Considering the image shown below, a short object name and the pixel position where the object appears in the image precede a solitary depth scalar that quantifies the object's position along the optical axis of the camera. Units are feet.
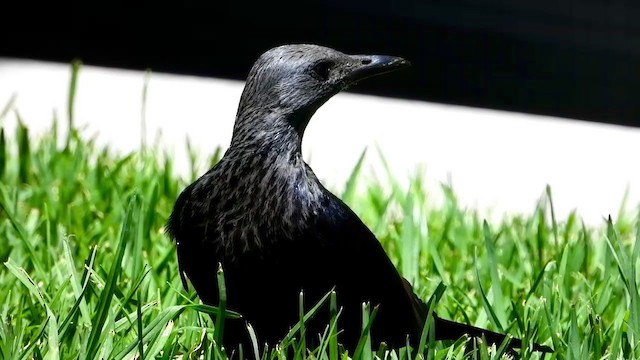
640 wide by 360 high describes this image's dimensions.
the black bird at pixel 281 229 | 17.61
